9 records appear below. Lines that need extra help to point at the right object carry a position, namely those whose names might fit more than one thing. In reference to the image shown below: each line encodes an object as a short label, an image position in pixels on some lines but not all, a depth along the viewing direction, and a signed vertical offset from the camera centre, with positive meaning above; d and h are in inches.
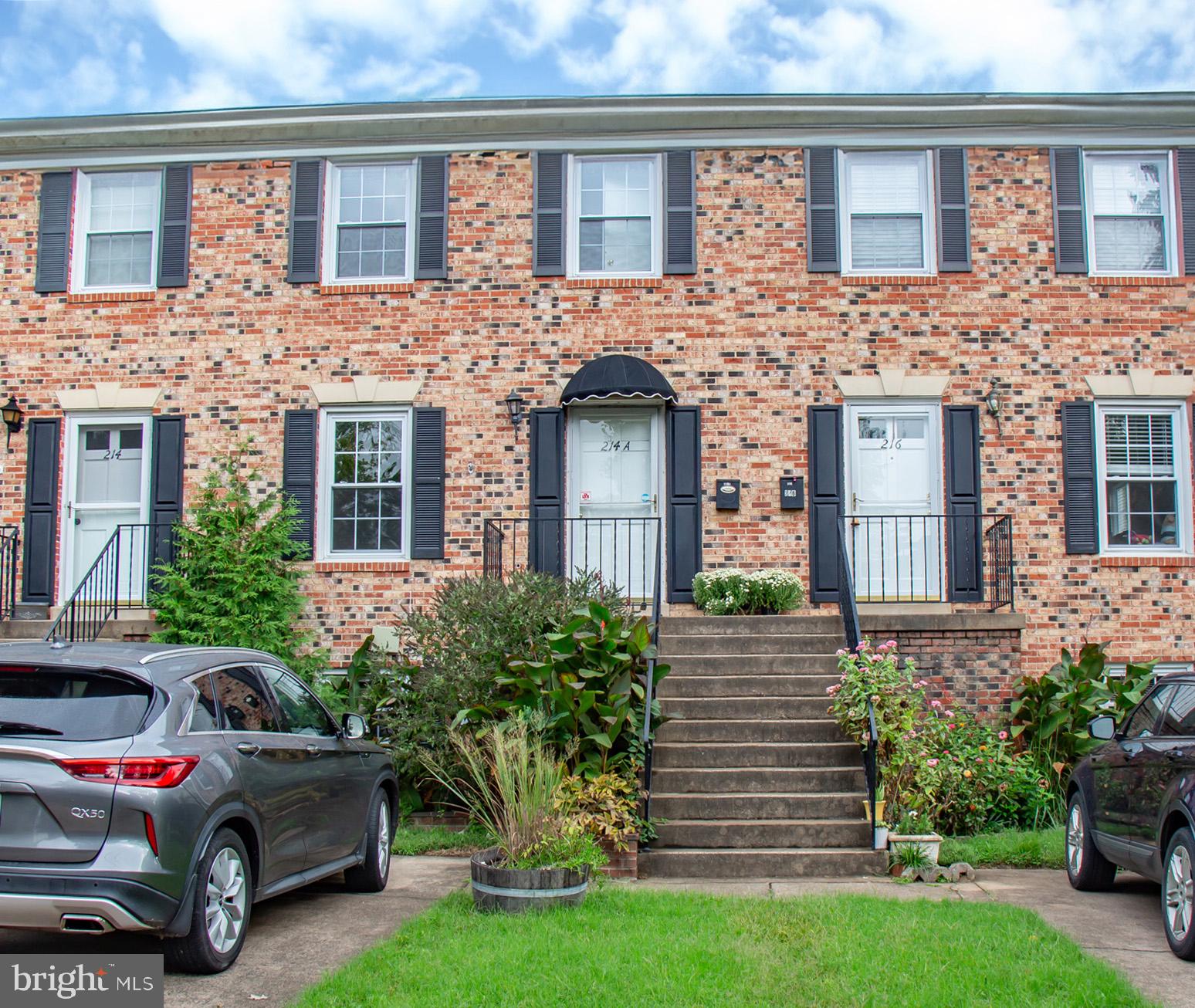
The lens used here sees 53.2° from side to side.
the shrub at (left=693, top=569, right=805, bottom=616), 434.3 +7.0
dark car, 234.1 -42.2
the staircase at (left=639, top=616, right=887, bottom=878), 315.3 -43.7
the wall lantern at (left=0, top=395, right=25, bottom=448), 485.4 +78.9
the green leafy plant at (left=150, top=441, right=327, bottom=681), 448.8 +12.1
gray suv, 188.9 -31.4
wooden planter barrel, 252.4 -59.0
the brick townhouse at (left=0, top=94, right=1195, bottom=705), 468.4 +106.6
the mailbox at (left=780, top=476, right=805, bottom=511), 465.1 +45.6
